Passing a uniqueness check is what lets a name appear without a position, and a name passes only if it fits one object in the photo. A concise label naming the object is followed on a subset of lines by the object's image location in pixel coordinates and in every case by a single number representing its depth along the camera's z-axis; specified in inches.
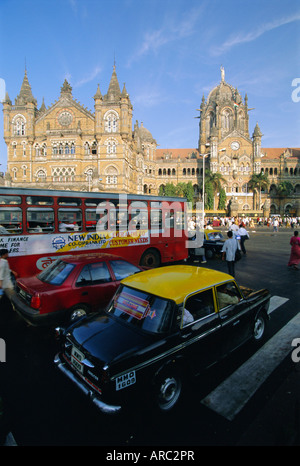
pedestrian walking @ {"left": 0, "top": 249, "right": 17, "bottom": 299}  222.4
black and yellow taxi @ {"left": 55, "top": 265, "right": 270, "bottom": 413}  107.7
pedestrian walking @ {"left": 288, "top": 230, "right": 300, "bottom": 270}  421.7
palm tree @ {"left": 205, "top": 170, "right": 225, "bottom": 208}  2431.1
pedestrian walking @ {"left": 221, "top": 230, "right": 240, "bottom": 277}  324.2
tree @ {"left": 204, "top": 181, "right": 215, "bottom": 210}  2401.6
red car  184.5
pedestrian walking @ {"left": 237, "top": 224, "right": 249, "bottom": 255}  548.7
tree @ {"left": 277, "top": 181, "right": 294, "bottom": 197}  2469.2
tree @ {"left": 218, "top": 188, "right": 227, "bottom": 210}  2424.0
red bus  293.9
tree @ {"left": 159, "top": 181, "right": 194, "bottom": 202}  2501.2
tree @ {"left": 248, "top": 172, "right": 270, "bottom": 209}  2411.4
